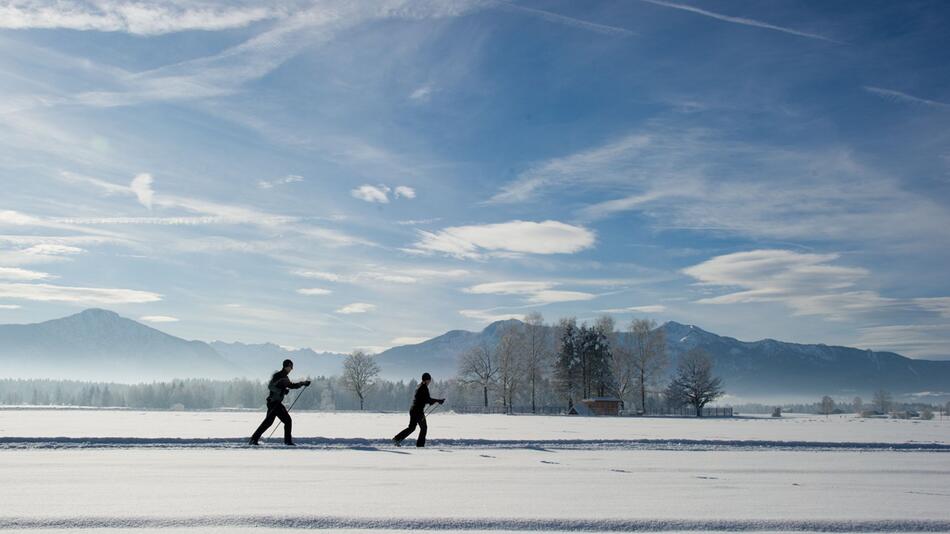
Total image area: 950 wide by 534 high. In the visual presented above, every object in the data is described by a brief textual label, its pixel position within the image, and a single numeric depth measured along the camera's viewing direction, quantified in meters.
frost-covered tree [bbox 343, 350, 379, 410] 99.69
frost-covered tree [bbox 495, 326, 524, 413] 91.25
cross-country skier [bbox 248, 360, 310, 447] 16.80
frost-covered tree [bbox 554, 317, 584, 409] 87.88
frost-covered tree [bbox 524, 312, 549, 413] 92.56
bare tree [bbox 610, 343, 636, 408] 94.44
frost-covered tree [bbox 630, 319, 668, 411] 92.44
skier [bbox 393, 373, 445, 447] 17.45
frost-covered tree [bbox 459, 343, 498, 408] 91.81
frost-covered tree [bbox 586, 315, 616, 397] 88.38
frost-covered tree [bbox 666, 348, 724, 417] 92.44
